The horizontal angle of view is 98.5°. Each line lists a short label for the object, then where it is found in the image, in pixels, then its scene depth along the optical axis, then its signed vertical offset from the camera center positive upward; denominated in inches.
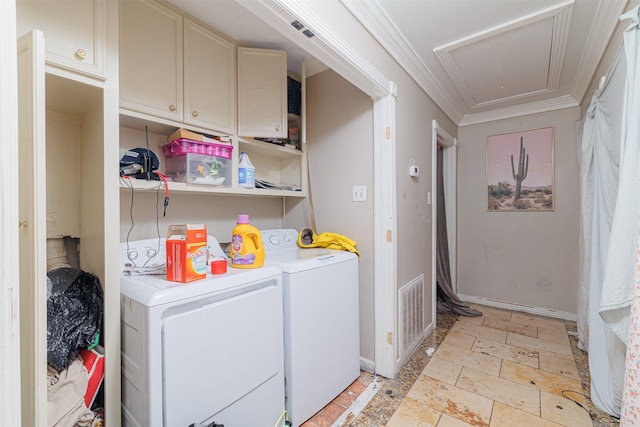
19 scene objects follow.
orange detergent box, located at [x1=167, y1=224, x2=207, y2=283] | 44.8 -6.6
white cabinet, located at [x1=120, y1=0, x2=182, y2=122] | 53.8 +32.2
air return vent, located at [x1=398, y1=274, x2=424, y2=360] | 83.0 -33.0
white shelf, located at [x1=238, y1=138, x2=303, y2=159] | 75.7 +19.7
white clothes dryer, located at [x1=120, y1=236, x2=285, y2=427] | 39.8 -21.3
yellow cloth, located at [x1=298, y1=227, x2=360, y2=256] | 79.1 -8.1
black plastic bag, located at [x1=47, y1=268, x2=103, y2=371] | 38.5 -14.5
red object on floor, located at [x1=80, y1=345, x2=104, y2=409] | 41.1 -23.4
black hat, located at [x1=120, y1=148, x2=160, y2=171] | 56.2 +11.9
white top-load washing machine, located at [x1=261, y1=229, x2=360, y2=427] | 58.4 -26.0
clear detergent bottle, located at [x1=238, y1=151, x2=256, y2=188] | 72.8 +10.9
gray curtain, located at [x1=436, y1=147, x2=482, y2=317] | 127.0 -27.7
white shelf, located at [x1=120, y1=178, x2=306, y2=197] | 53.9 +6.0
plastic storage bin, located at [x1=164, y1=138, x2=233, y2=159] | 61.6 +15.5
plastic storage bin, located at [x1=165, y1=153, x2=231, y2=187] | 62.5 +10.7
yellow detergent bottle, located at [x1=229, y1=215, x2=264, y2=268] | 55.5 -6.9
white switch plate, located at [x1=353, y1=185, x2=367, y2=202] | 80.5 +6.0
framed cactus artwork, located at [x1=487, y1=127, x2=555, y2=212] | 122.3 +18.8
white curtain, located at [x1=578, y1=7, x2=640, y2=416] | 49.9 -1.4
